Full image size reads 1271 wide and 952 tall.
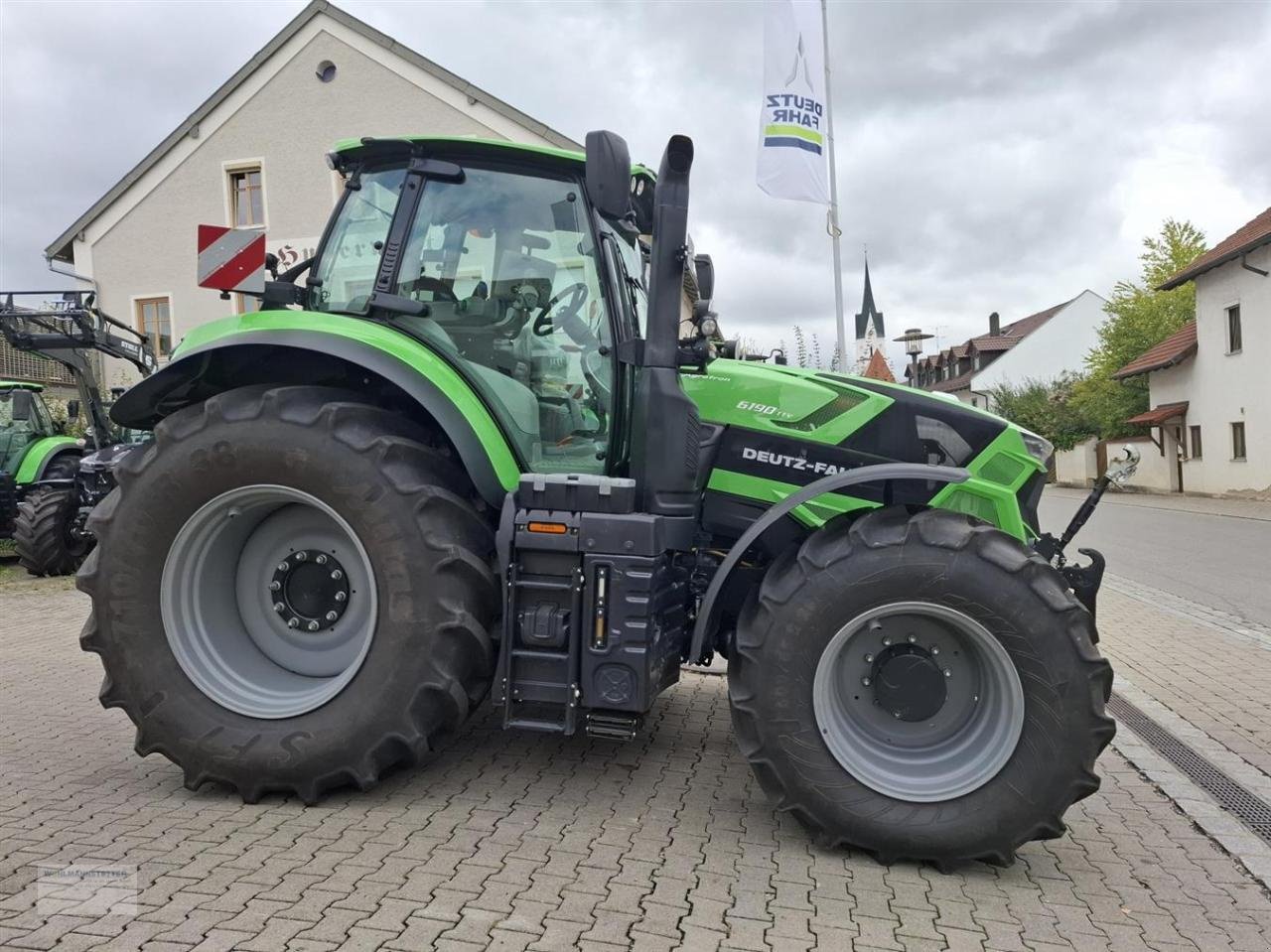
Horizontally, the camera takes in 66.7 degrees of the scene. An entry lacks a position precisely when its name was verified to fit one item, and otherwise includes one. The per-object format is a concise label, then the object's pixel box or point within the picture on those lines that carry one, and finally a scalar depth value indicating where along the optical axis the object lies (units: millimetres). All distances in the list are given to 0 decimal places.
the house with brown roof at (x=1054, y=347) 52250
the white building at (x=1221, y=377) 24203
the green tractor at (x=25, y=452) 11633
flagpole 12386
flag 11141
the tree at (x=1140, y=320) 35156
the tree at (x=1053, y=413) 39250
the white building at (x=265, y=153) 21234
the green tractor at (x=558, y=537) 3250
